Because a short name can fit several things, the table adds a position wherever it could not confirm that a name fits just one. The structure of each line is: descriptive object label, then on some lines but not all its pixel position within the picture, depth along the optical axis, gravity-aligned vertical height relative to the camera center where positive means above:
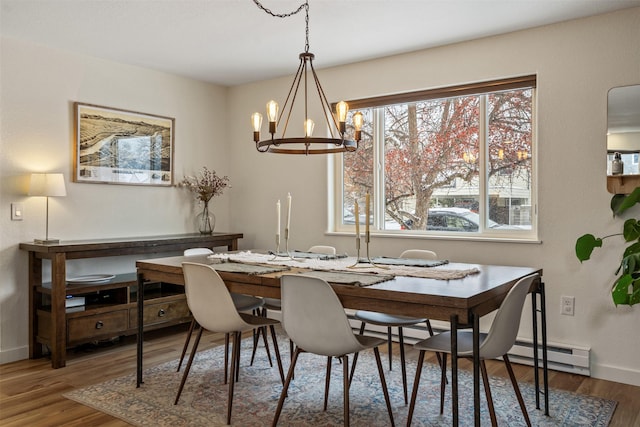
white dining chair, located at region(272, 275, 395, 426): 2.19 -0.49
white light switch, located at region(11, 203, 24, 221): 3.60 +0.01
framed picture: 3.99 +0.56
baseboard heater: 3.25 -0.96
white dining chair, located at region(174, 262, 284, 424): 2.58 -0.49
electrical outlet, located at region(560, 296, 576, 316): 3.33 -0.62
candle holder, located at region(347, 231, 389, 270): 2.76 -0.30
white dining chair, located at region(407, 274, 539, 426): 2.10 -0.58
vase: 4.90 -0.07
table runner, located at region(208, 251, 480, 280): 2.51 -0.30
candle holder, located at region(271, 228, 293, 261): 3.29 -0.28
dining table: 1.97 -0.32
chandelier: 2.59 +0.45
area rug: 2.59 -1.06
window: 3.68 +0.40
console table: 3.44 -0.68
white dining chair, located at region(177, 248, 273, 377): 3.26 -0.60
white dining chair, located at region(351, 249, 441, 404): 2.89 -0.64
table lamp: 3.55 +0.19
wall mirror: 3.04 +0.53
